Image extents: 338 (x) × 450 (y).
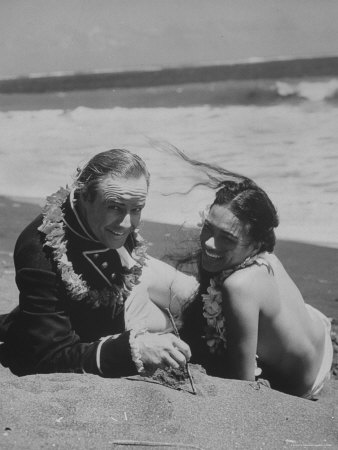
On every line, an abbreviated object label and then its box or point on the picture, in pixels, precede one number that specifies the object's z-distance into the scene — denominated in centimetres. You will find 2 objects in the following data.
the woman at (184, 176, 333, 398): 308
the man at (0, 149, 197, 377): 288
